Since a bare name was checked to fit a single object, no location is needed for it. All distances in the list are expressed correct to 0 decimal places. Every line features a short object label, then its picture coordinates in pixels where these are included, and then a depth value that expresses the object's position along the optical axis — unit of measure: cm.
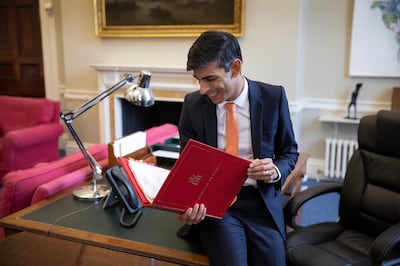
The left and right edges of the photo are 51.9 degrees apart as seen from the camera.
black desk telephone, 169
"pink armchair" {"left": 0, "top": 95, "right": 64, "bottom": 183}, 378
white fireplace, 424
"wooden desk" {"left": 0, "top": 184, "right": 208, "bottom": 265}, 140
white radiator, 393
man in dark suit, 137
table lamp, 180
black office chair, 175
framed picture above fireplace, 398
